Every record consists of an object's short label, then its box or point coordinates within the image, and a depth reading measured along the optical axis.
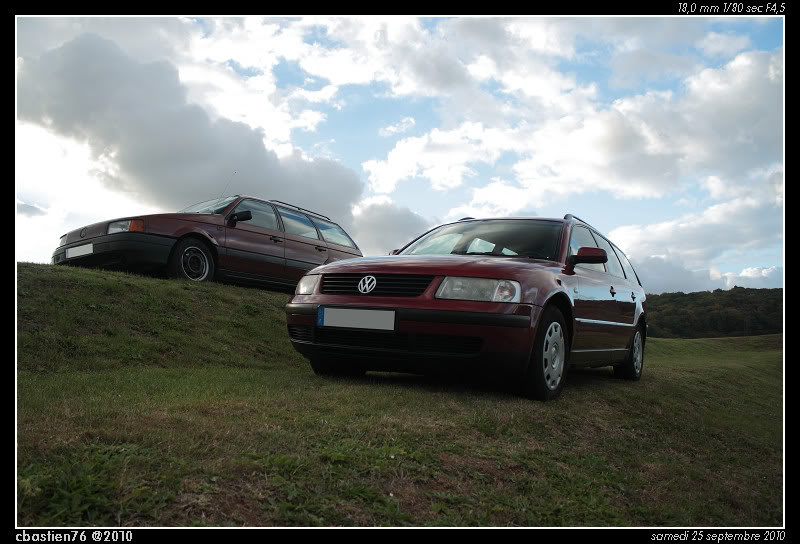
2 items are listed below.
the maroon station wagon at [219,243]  8.49
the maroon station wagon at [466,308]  4.52
